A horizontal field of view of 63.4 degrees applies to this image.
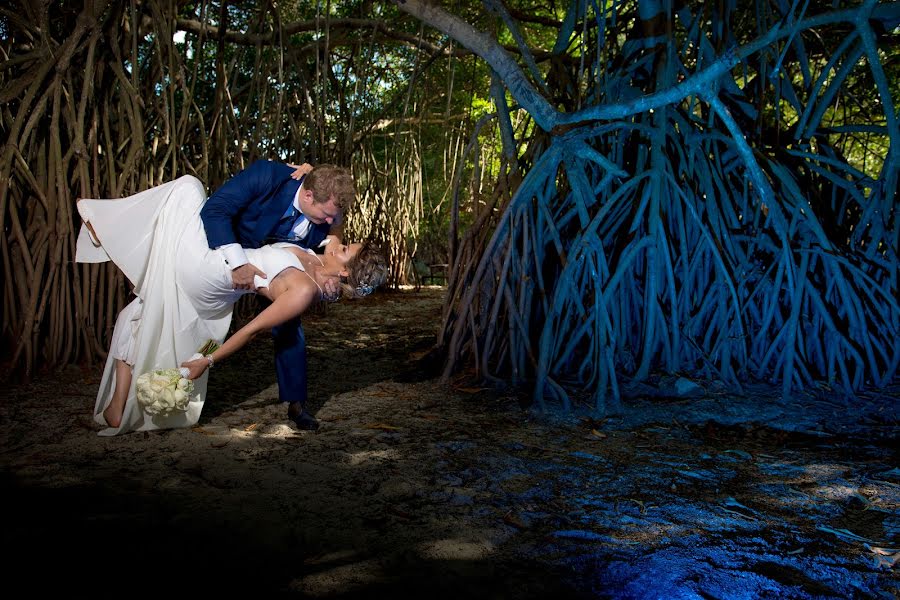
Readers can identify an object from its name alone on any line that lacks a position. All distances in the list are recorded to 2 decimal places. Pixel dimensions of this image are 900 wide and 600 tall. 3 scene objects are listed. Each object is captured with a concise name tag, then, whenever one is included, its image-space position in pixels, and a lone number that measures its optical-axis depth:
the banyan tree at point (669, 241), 3.45
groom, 2.65
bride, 2.63
